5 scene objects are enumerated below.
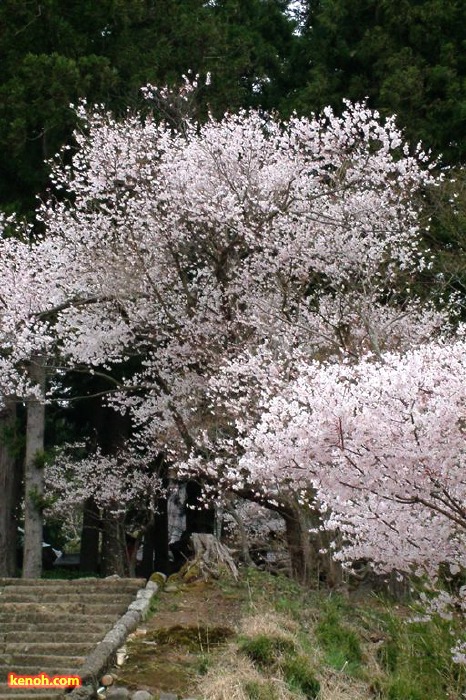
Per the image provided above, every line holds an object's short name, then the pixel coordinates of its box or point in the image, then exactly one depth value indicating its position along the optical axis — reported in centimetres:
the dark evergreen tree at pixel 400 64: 2912
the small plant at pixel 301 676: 1322
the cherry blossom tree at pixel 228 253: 2219
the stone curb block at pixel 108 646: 1353
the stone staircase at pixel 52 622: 1495
